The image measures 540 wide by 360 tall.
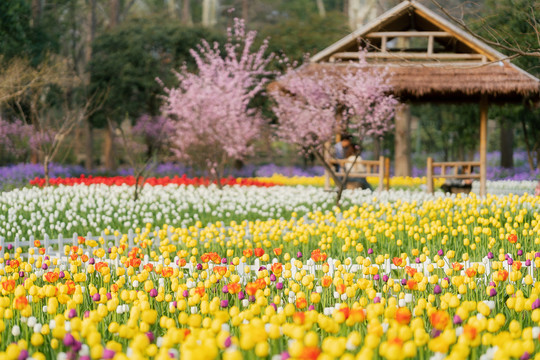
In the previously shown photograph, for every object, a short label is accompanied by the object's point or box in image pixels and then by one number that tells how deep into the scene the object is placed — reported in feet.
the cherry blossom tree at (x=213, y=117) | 105.29
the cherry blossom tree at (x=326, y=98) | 89.51
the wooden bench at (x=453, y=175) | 92.43
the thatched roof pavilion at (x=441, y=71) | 94.27
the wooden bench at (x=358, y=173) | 93.04
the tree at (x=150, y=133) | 142.31
